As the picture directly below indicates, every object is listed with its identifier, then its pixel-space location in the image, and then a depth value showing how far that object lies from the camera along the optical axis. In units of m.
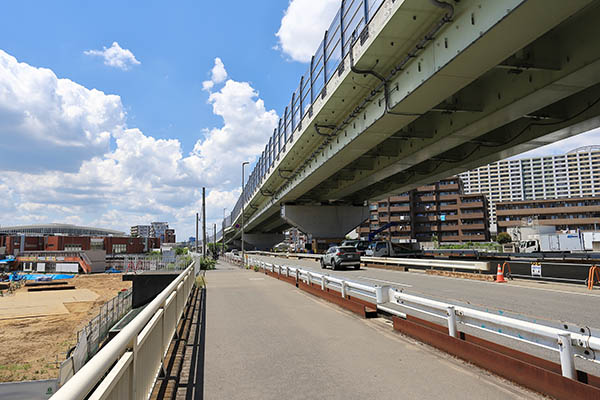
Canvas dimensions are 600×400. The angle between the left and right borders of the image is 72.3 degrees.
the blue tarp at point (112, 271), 71.94
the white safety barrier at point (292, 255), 45.44
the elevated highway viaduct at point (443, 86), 11.36
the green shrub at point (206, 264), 39.38
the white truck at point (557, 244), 47.42
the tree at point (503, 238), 87.69
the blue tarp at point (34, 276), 60.61
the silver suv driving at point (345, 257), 28.70
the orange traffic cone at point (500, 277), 18.55
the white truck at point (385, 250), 34.88
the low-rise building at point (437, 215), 102.38
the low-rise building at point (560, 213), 95.69
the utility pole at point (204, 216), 49.12
